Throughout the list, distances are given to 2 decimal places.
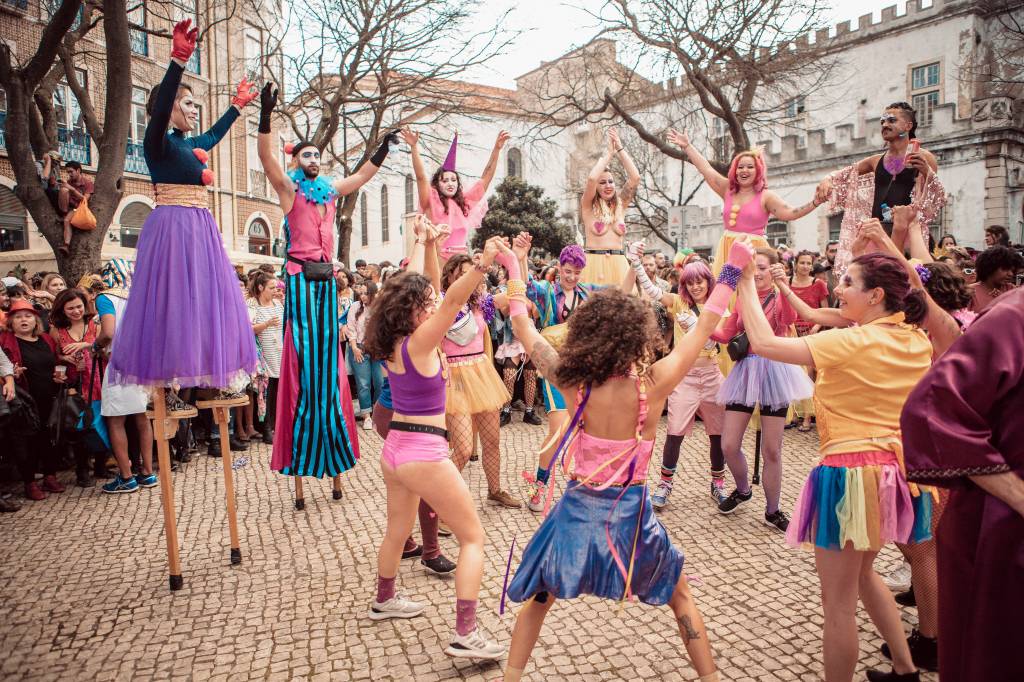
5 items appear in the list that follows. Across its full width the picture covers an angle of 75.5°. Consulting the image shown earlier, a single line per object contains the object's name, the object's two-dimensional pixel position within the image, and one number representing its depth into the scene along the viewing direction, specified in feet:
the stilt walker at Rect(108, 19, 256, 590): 12.75
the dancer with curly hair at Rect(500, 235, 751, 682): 8.27
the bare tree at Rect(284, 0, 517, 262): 43.19
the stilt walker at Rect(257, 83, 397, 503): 16.55
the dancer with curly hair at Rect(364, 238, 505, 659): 10.61
